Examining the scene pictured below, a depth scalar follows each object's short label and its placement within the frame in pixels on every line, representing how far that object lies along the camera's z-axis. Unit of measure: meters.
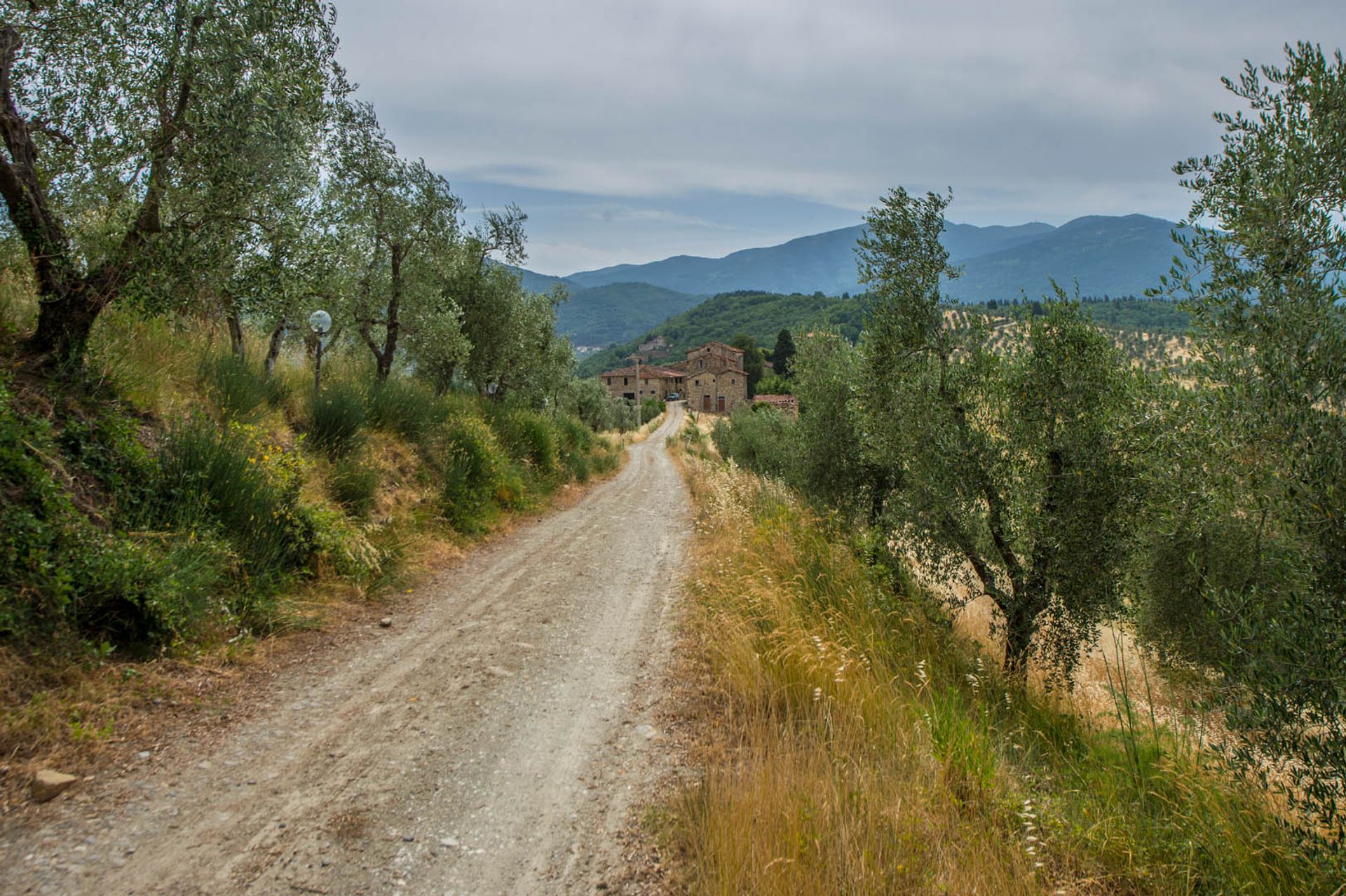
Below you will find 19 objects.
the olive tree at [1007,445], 6.17
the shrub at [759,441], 15.71
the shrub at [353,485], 8.57
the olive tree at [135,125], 5.98
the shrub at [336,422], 9.33
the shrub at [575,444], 21.06
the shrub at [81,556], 4.25
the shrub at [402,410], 11.46
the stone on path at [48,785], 3.29
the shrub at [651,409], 96.56
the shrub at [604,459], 25.48
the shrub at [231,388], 7.88
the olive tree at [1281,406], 3.14
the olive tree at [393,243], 12.15
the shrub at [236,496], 5.90
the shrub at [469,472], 11.27
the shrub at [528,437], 16.52
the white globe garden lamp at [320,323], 12.27
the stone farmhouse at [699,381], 110.38
